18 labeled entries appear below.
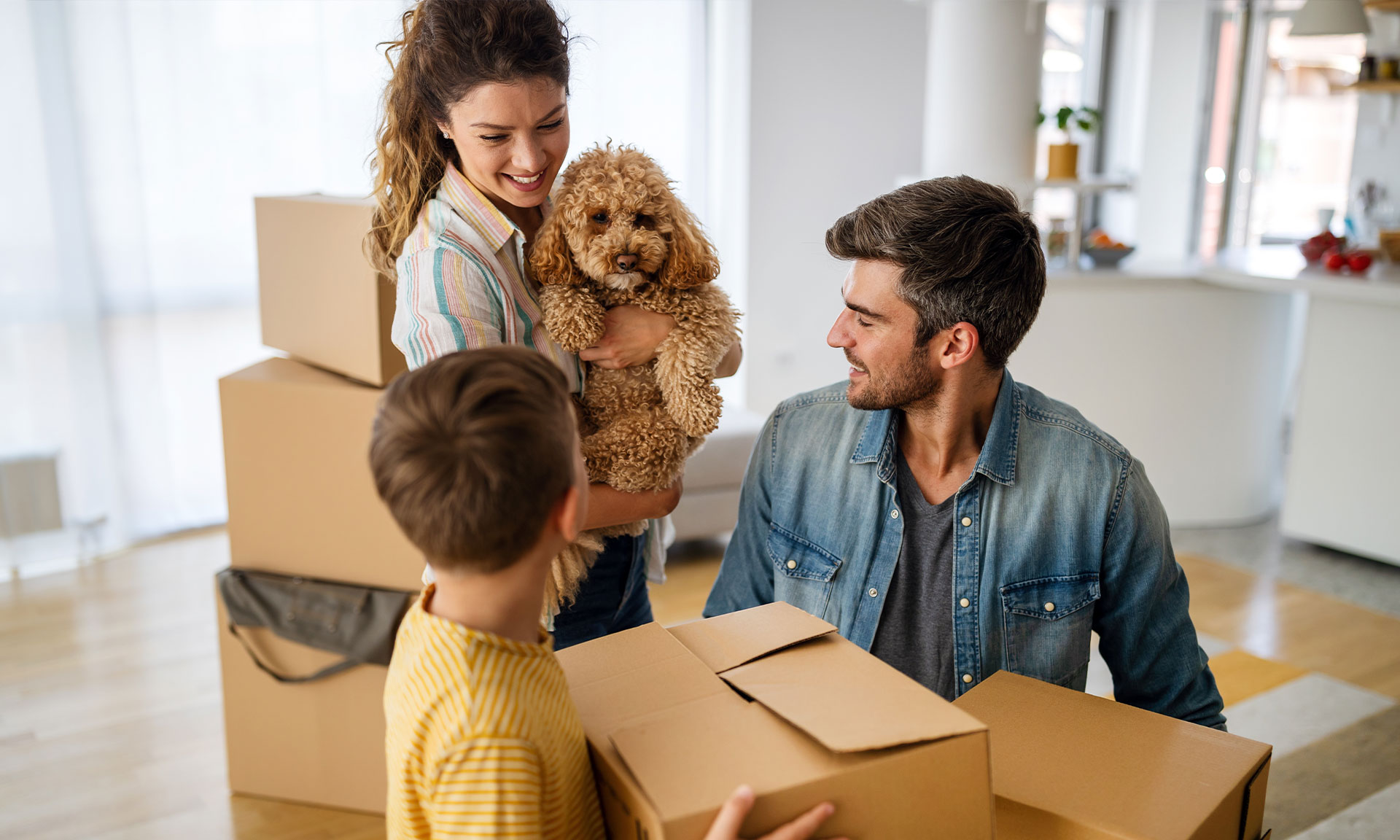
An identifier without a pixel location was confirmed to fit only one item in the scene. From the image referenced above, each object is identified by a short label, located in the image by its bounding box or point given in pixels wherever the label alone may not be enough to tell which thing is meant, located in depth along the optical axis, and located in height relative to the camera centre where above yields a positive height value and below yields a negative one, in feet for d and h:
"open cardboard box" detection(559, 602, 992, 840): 2.68 -1.49
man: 4.63 -1.41
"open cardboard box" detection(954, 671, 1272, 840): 3.09 -1.80
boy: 2.72 -1.21
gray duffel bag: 6.81 -2.81
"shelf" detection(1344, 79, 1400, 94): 13.76 +1.34
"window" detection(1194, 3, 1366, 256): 18.24 +0.92
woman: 4.24 -0.03
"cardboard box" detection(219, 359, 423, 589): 6.76 -1.95
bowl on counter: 12.78 -0.83
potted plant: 12.89 +0.41
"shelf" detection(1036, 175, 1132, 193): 12.63 +0.02
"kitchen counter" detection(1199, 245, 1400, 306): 11.02 -0.98
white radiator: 11.87 -3.59
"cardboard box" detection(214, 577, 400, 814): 7.23 -3.85
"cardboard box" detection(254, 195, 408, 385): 6.44 -0.68
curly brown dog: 4.55 -0.54
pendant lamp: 12.45 +2.00
